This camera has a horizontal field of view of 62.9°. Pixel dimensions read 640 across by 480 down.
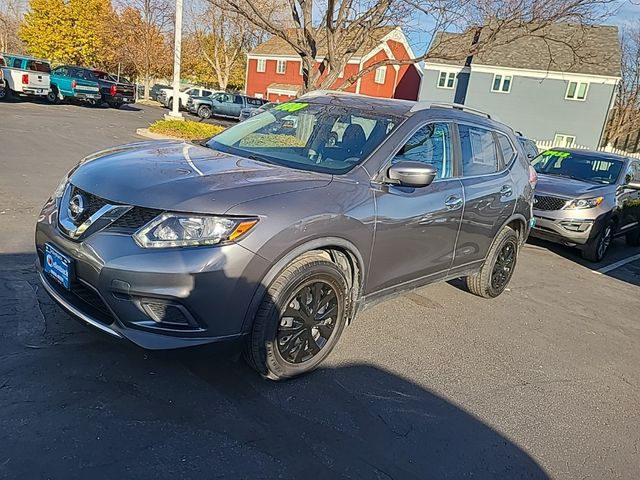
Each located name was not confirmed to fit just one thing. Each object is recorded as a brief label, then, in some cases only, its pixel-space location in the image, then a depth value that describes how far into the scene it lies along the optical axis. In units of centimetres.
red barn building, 4025
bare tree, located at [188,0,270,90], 4203
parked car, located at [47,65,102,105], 2414
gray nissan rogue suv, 277
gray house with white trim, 3177
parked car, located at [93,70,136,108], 2633
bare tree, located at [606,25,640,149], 4003
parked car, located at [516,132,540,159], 1514
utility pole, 1766
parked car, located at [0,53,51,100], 2102
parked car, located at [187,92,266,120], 3073
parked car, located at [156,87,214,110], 3139
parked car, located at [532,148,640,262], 774
